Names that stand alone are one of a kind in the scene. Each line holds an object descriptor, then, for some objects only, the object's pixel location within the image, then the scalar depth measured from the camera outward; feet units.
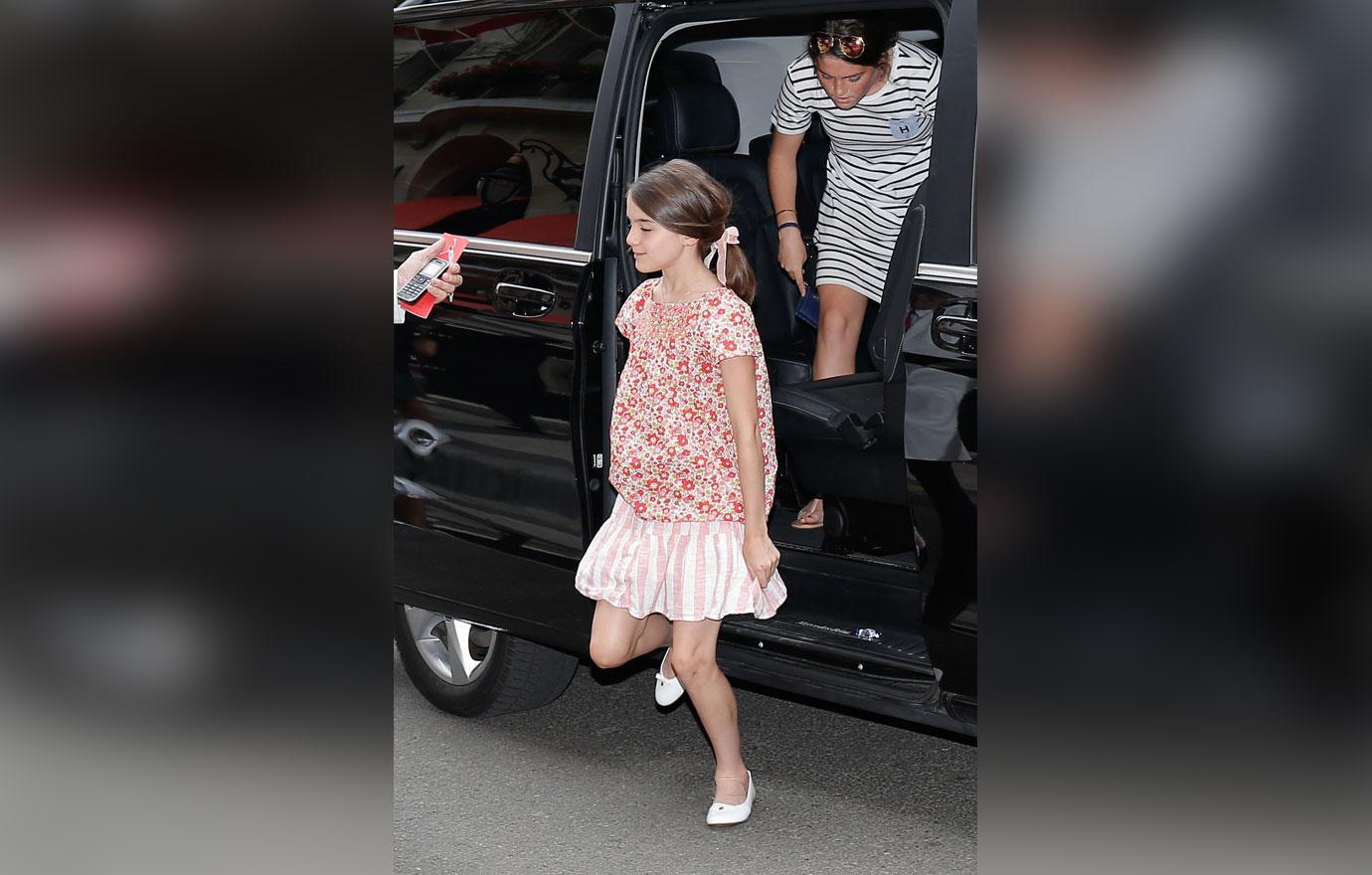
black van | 11.81
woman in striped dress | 13.47
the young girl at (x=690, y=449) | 11.27
